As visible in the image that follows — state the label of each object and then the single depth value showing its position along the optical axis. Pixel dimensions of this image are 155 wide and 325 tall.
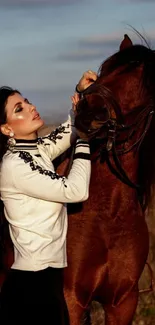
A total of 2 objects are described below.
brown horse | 5.69
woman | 5.23
